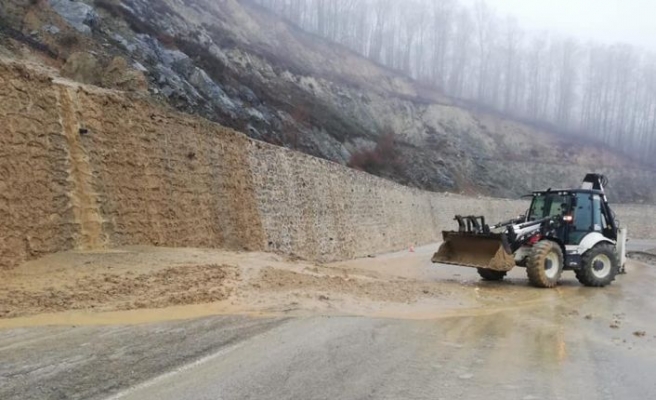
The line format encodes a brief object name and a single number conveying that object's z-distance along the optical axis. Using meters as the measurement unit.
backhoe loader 13.30
